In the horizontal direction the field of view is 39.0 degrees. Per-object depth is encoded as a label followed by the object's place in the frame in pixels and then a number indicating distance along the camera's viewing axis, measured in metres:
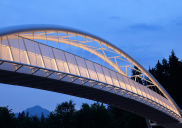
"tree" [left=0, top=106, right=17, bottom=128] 66.56
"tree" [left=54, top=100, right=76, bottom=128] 79.28
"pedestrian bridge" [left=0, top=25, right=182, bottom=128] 20.55
